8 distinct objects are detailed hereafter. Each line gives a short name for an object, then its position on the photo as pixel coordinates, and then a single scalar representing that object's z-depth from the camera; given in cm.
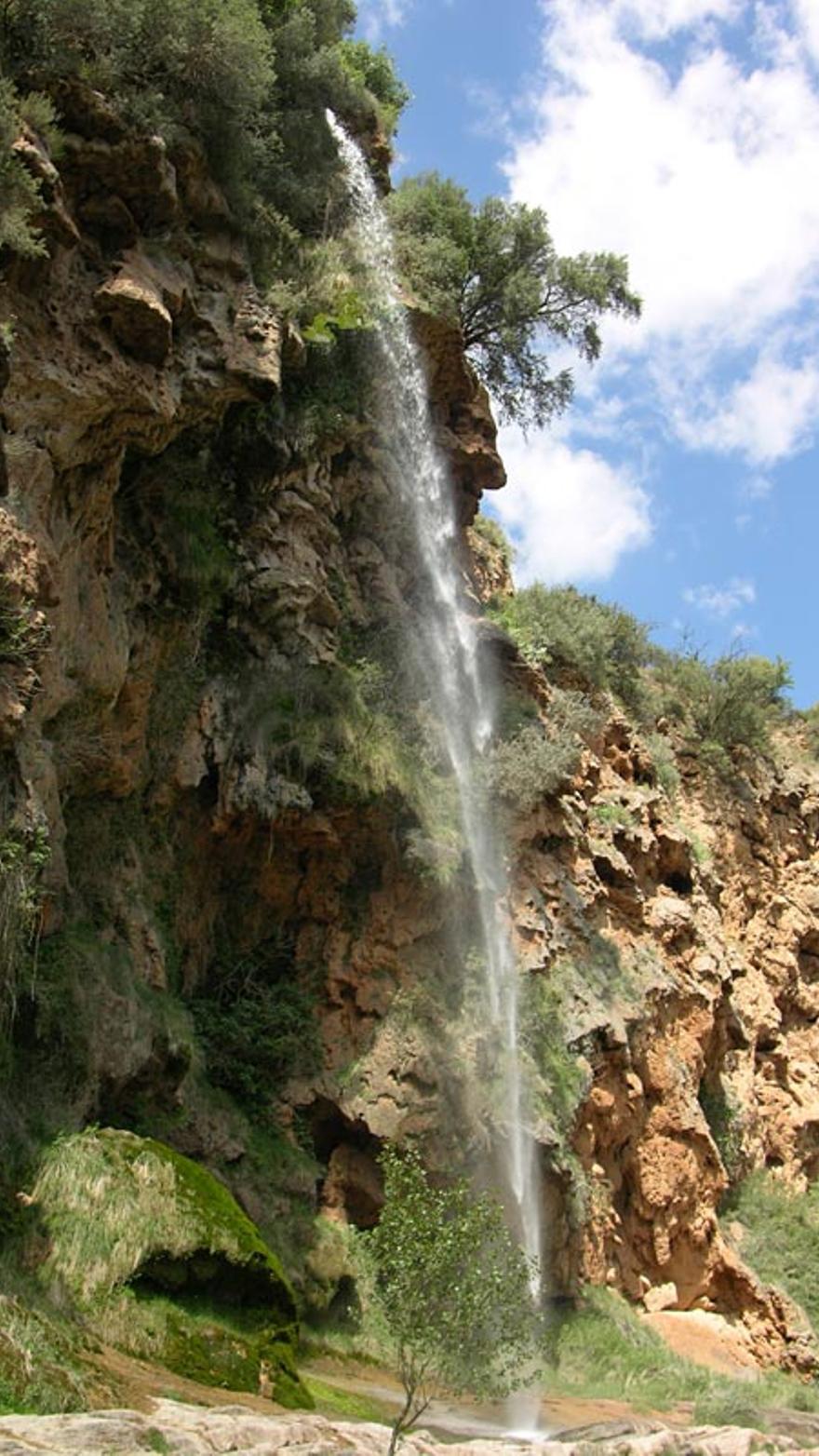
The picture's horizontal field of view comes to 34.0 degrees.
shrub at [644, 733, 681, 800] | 3027
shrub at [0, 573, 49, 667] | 1138
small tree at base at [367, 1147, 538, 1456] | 1090
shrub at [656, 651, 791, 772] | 3259
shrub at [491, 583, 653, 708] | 2739
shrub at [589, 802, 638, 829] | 2538
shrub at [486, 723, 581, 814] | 2217
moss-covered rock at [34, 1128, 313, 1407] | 1121
